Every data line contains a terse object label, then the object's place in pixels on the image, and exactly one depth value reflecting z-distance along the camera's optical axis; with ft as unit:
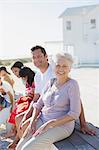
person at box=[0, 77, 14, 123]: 11.97
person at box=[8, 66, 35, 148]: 10.28
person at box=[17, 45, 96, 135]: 9.30
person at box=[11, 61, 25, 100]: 12.19
